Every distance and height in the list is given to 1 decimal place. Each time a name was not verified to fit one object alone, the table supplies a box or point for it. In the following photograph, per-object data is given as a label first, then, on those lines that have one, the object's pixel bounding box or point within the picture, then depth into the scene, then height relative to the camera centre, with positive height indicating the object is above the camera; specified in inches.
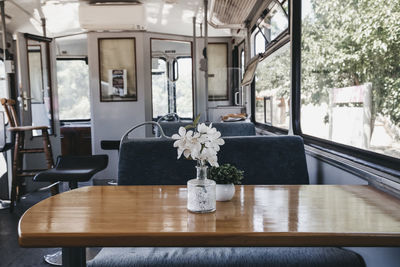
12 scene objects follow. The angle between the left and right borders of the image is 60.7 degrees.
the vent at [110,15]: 183.2 +50.5
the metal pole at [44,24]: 208.4 +52.0
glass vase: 47.8 -12.5
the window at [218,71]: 236.5 +25.3
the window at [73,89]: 313.9 +18.7
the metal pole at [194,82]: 245.8 +18.4
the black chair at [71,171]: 109.9 -21.4
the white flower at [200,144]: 48.0 -5.1
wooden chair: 160.4 -18.9
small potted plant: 54.4 -11.8
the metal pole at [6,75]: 167.2 +19.1
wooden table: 39.5 -14.8
